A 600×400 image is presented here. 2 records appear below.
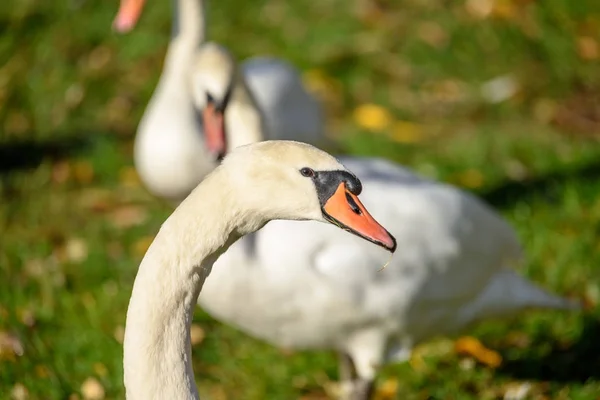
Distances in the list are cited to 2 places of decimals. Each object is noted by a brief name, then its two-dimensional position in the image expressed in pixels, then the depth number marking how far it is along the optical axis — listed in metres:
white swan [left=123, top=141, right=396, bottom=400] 4.63
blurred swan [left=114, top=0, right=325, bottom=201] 8.46
